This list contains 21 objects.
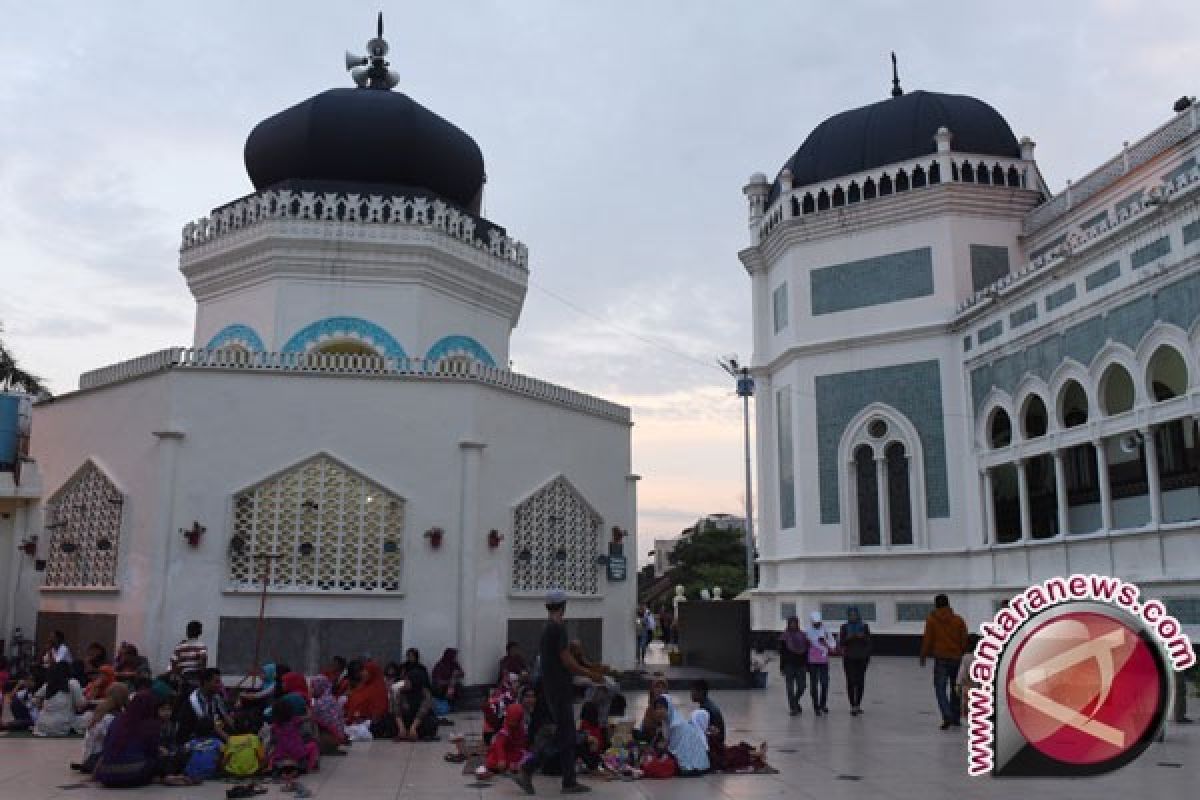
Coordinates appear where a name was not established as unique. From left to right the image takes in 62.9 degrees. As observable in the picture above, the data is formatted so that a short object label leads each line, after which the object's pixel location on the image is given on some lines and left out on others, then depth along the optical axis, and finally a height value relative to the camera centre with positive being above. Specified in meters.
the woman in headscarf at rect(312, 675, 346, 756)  8.60 -1.15
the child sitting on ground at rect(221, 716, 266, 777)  7.45 -1.28
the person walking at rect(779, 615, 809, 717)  11.63 -0.86
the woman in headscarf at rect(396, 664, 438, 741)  9.52 -1.21
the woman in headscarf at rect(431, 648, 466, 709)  11.66 -1.09
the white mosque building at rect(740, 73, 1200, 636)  17.34 +4.60
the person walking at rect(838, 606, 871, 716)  11.47 -0.83
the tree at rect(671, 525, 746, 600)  43.38 +1.17
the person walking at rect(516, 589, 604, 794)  7.00 -0.73
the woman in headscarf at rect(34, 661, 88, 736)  9.49 -1.14
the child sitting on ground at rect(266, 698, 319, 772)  7.49 -1.17
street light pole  26.88 +5.23
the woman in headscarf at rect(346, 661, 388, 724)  9.63 -1.12
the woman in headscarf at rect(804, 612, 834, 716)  11.65 -0.86
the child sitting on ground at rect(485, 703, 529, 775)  7.67 -1.24
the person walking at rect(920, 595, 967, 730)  10.02 -0.64
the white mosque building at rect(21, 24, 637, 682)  12.20 +1.33
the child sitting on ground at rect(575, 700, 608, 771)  7.67 -1.20
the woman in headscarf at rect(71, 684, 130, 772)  7.57 -1.03
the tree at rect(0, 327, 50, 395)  25.70 +5.43
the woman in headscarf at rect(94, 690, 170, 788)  7.07 -1.16
